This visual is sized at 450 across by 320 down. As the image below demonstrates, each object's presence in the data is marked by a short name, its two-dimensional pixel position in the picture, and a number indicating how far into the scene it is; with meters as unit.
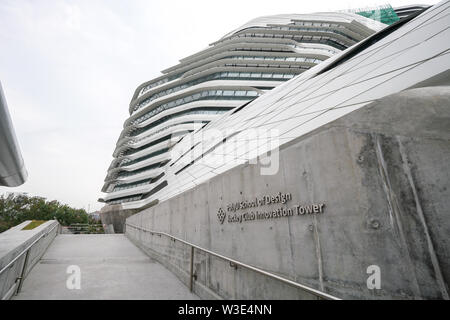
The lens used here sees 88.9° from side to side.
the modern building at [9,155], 4.03
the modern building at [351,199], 2.09
